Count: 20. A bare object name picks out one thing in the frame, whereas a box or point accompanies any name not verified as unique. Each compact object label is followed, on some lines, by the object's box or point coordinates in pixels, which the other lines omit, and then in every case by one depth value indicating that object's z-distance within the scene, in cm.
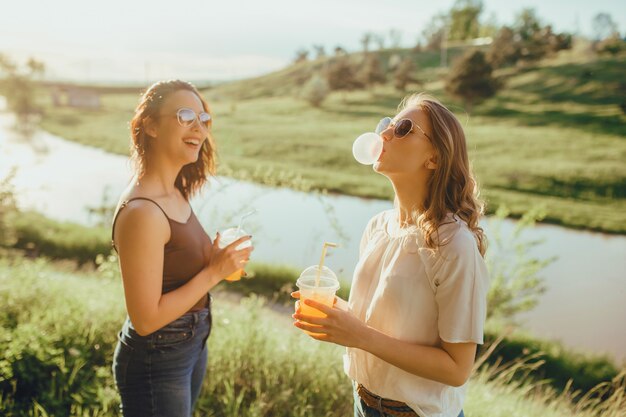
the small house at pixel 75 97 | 4697
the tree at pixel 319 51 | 5516
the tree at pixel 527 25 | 4194
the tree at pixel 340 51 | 5288
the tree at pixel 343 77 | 4131
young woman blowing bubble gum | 149
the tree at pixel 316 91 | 4275
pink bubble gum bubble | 177
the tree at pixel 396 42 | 5645
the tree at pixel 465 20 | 5762
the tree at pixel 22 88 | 3441
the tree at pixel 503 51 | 3847
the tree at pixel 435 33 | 5553
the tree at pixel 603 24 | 3803
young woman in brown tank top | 174
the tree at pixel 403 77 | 3878
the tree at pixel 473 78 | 2883
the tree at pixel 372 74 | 4081
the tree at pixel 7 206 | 505
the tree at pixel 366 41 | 5266
